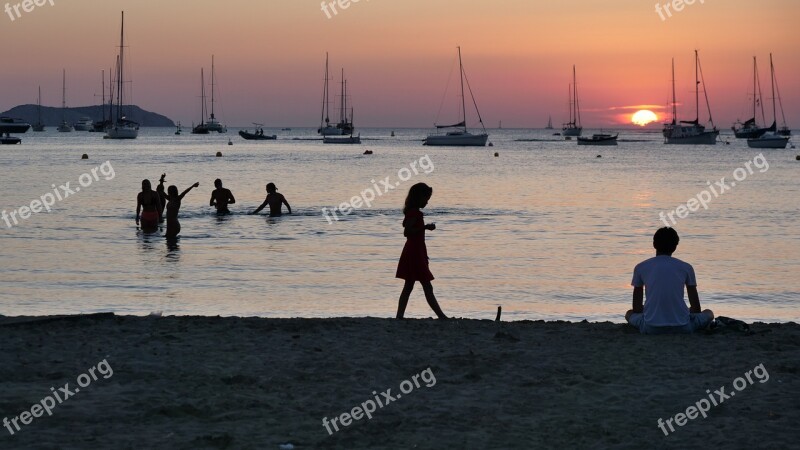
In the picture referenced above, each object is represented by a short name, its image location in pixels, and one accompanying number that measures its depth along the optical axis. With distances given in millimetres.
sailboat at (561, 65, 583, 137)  162425
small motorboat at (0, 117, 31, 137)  169012
